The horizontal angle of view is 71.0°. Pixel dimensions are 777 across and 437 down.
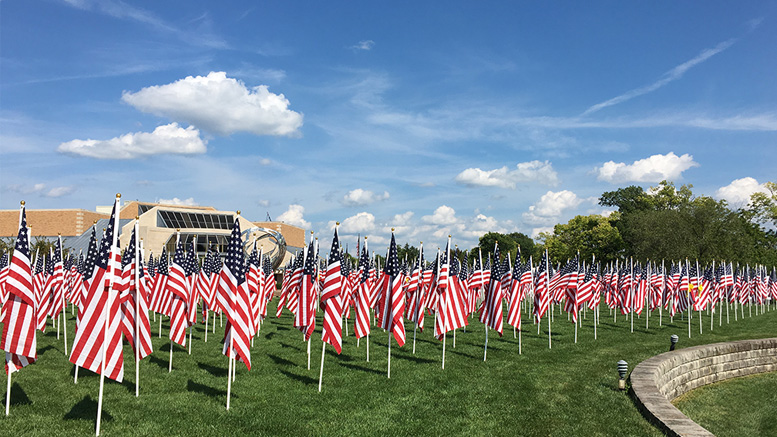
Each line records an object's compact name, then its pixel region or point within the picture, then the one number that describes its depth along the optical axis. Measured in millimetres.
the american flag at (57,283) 20530
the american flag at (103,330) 10625
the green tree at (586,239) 86312
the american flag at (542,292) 25359
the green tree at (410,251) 112875
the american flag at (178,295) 16875
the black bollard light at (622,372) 15297
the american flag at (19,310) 11359
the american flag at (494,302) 20188
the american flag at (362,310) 16750
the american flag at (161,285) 21066
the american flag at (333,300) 14992
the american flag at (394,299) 16766
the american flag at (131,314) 13523
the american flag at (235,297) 12781
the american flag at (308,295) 17902
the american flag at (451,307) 18922
